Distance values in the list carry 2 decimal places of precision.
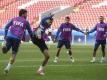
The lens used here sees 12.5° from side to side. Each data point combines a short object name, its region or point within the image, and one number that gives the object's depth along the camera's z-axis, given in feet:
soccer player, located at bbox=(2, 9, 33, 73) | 49.60
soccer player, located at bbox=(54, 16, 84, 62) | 71.31
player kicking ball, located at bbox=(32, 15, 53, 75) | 51.80
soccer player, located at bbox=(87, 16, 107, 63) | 71.26
